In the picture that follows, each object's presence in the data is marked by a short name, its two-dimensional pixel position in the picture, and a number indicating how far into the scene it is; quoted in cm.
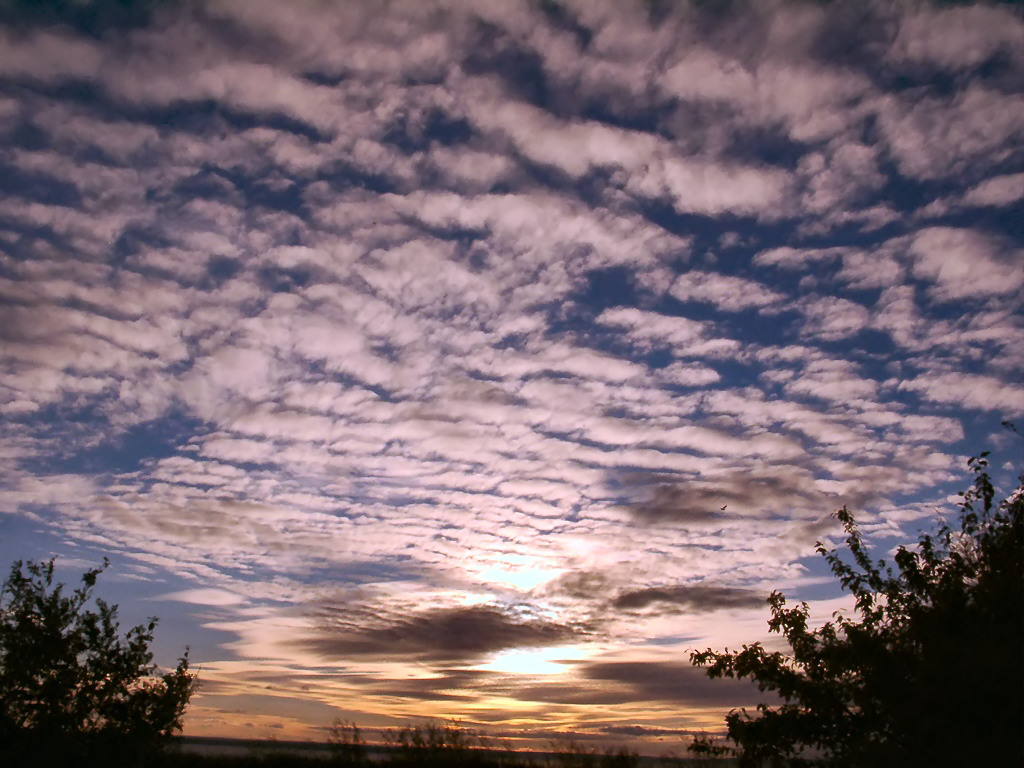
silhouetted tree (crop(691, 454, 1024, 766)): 1296
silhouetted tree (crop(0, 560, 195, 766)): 1920
